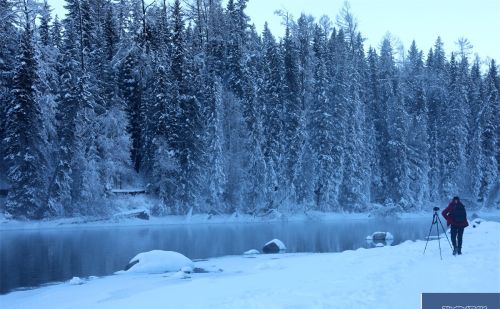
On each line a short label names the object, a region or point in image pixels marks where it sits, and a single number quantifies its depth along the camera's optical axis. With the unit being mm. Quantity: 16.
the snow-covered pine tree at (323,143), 48188
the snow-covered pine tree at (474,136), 55531
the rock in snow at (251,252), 20922
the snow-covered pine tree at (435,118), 56219
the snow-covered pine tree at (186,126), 42000
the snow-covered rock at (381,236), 26656
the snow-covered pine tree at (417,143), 53531
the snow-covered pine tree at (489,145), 56250
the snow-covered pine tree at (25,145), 35188
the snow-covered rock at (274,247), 21844
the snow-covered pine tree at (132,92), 44906
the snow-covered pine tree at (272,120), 46531
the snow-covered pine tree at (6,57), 37031
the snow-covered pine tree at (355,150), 49466
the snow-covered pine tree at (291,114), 47844
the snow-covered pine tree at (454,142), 55750
